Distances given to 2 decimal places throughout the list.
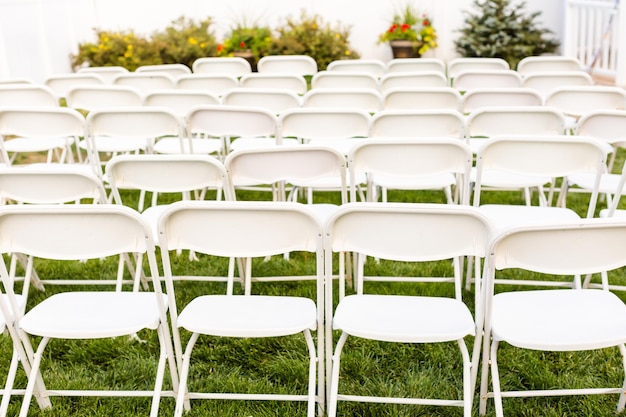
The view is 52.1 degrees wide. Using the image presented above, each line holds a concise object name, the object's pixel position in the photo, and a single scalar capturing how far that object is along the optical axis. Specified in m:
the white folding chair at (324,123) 4.15
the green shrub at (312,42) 11.81
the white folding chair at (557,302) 2.23
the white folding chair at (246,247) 2.39
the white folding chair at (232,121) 4.28
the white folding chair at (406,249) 2.32
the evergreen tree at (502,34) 11.42
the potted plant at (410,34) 12.28
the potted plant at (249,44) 11.99
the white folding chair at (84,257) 2.43
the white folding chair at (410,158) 3.30
